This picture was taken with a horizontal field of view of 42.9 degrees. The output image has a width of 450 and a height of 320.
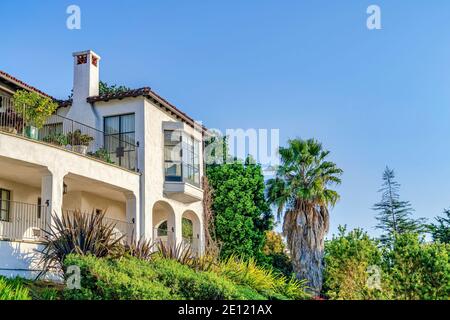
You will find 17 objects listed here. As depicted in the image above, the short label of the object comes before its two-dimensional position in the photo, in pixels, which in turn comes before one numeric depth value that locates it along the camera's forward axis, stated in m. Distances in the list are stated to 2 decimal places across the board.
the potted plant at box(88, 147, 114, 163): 22.55
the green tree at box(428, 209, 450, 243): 47.56
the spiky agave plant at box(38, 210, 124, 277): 17.05
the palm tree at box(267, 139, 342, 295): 31.45
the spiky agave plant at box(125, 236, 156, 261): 18.49
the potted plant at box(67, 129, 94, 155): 21.38
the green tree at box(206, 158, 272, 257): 31.38
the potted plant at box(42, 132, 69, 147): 21.28
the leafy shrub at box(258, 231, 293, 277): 32.28
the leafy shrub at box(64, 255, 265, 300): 14.36
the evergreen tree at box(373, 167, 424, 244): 50.69
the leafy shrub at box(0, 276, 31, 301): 12.81
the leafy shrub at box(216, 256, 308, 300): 22.03
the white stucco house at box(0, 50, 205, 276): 18.75
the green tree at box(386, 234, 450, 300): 15.95
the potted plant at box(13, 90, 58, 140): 20.58
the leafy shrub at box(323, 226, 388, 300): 18.33
